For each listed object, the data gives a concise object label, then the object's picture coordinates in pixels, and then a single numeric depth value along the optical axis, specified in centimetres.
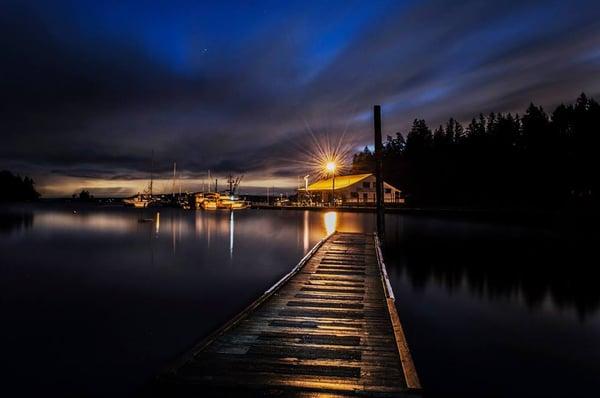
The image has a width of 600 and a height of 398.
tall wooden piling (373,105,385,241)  2914
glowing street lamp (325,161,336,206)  9161
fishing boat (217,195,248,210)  16370
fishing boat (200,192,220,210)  17300
